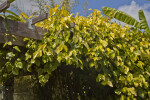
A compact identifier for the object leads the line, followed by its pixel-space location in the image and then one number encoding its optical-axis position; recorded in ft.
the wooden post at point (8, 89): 9.11
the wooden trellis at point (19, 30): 5.91
